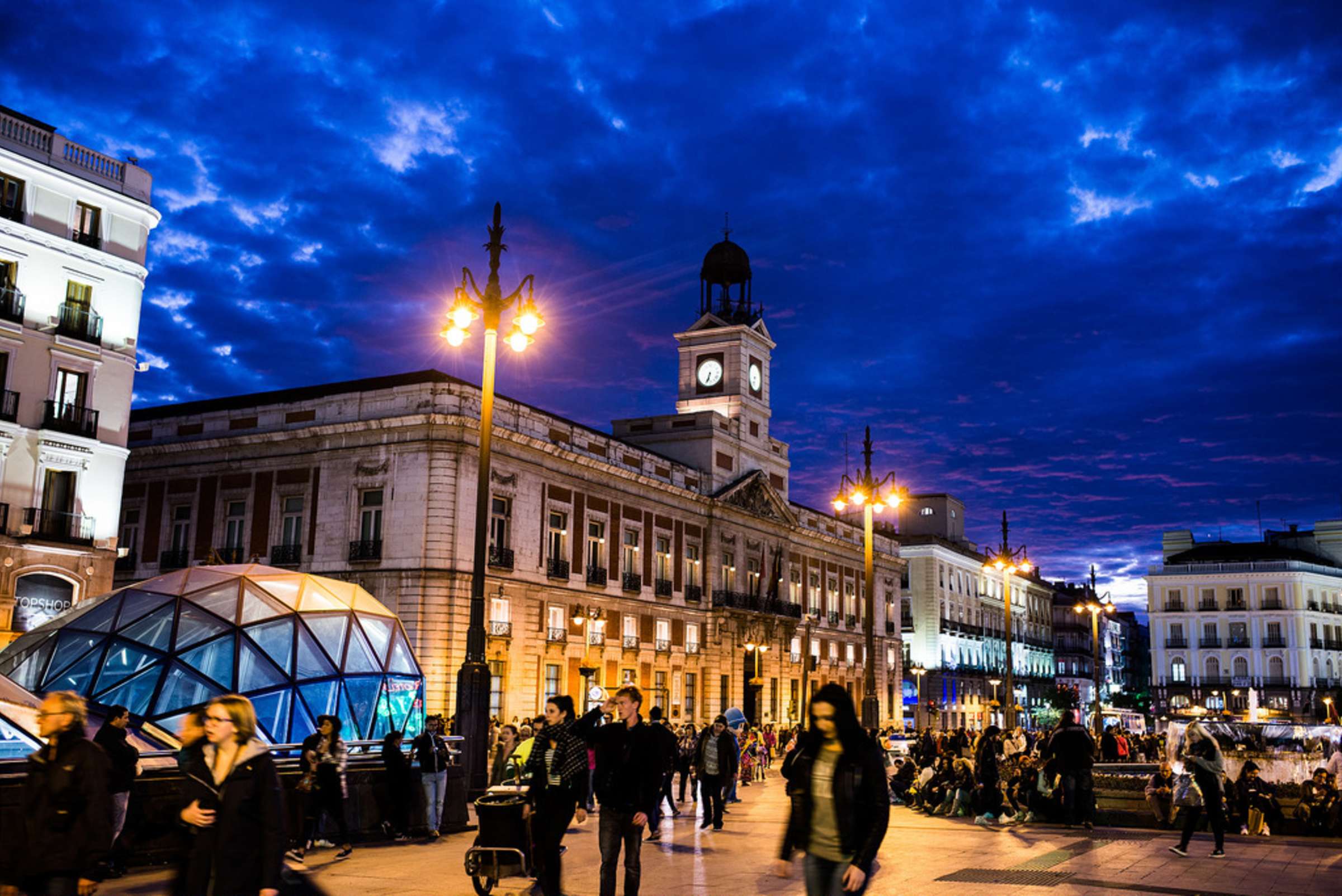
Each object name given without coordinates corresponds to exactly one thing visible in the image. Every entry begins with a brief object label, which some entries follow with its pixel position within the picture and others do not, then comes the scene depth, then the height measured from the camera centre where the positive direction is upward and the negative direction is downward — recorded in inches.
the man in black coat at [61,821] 289.3 -35.6
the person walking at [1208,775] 613.3 -41.8
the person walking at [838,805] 287.0 -28.2
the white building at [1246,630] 3585.1 +183.8
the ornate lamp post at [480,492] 689.0 +108.3
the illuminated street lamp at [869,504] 1204.7 +184.1
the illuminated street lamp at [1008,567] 1445.6 +163.0
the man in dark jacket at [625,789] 398.3 -34.8
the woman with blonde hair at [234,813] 266.8 -30.3
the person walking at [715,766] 753.0 -51.3
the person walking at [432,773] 654.5 -50.6
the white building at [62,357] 1358.3 +358.4
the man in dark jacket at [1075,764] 766.5 -46.5
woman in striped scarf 407.8 -36.4
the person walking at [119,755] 472.1 -32.6
